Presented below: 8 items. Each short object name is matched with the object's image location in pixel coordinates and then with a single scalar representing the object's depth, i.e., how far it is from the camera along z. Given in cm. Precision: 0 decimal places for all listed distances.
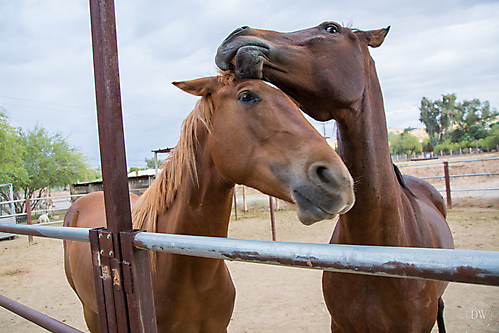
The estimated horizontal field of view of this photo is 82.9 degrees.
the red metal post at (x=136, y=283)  94
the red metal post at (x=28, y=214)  827
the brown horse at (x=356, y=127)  121
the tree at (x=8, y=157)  1177
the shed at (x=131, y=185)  1665
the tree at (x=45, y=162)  1697
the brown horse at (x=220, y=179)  109
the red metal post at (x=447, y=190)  892
